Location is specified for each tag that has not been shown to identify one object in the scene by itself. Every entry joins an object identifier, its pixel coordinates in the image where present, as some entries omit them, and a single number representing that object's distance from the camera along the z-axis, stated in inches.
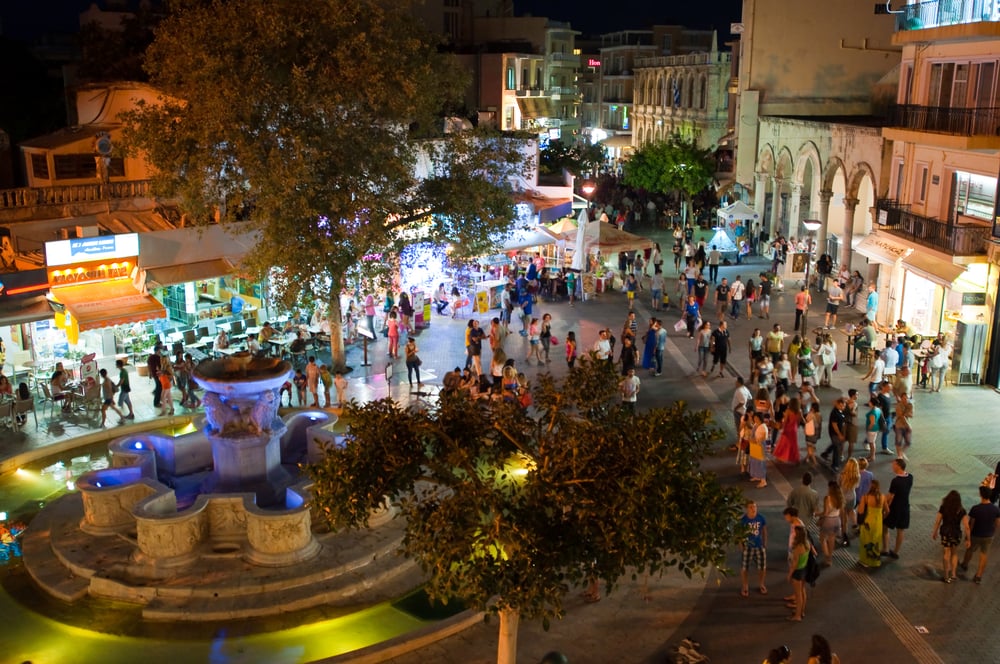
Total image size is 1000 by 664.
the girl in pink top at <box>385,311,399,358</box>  900.0
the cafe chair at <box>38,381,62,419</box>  780.0
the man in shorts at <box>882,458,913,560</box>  503.5
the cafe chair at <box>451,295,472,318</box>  1071.0
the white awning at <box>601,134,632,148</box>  2987.2
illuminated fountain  482.9
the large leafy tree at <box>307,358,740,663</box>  298.7
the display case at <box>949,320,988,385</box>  828.6
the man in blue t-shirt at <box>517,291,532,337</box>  1007.6
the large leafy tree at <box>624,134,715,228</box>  1732.3
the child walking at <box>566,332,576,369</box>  833.5
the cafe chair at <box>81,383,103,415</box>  761.6
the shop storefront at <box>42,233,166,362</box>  814.5
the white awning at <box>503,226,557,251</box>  1093.8
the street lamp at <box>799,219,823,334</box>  914.6
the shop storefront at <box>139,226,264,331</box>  884.0
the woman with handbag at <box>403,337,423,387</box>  805.9
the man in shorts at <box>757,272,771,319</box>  1067.9
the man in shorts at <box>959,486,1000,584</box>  479.5
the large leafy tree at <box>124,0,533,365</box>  735.1
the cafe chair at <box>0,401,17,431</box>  732.0
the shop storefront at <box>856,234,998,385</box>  831.1
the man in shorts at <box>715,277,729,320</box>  1072.8
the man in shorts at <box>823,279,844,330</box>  1002.3
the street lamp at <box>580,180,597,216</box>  1407.5
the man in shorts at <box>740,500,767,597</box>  458.6
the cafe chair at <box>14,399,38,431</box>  729.6
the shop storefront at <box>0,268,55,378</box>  784.3
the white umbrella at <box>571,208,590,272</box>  1128.8
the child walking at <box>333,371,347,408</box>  752.3
